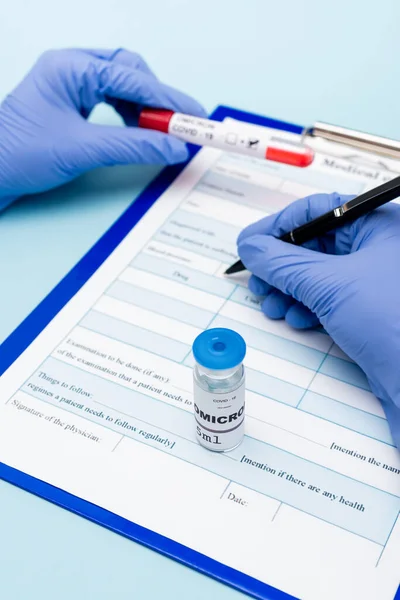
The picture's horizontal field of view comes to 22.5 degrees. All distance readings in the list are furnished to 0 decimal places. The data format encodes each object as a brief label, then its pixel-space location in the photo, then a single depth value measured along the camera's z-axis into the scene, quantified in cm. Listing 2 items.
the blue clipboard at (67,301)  30
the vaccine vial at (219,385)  30
